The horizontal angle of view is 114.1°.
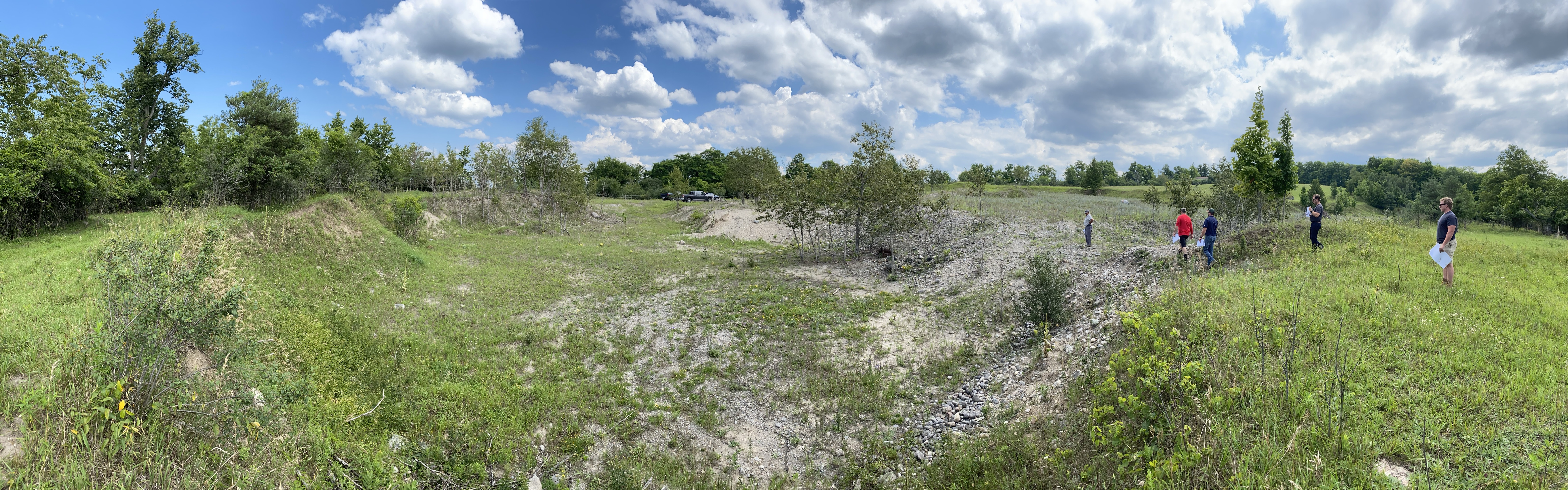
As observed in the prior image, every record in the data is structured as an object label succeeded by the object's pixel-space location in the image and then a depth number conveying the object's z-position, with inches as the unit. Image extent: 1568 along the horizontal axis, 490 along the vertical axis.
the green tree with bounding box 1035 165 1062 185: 4837.6
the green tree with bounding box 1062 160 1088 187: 4343.0
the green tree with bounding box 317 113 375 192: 1378.0
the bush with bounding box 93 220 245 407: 205.2
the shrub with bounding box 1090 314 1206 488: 201.2
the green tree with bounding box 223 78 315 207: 768.9
